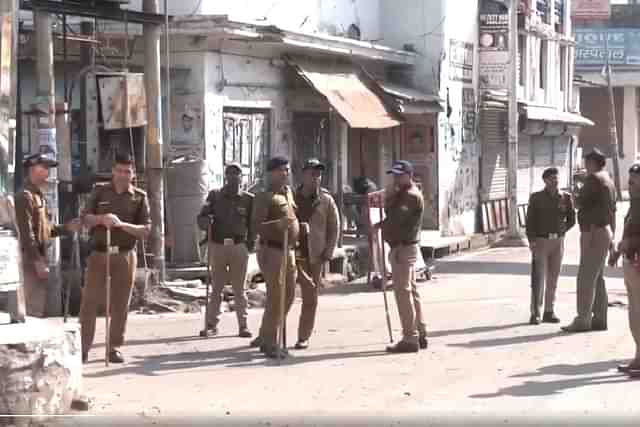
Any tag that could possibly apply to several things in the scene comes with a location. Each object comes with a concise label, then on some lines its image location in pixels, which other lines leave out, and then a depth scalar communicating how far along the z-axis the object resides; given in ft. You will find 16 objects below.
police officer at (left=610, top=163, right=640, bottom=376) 33.06
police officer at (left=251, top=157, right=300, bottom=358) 36.22
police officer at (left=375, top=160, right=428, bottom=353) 37.14
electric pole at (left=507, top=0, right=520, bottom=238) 83.61
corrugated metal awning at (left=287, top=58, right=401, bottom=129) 62.49
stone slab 25.72
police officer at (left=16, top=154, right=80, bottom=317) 32.74
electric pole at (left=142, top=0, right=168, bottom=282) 47.47
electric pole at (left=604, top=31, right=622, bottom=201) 140.05
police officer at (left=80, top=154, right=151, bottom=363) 33.88
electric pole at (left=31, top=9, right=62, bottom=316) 42.73
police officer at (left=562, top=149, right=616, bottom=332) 40.50
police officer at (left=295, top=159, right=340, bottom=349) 37.76
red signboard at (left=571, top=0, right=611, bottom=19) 142.10
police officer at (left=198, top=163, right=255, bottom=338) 40.57
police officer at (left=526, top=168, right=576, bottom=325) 43.73
